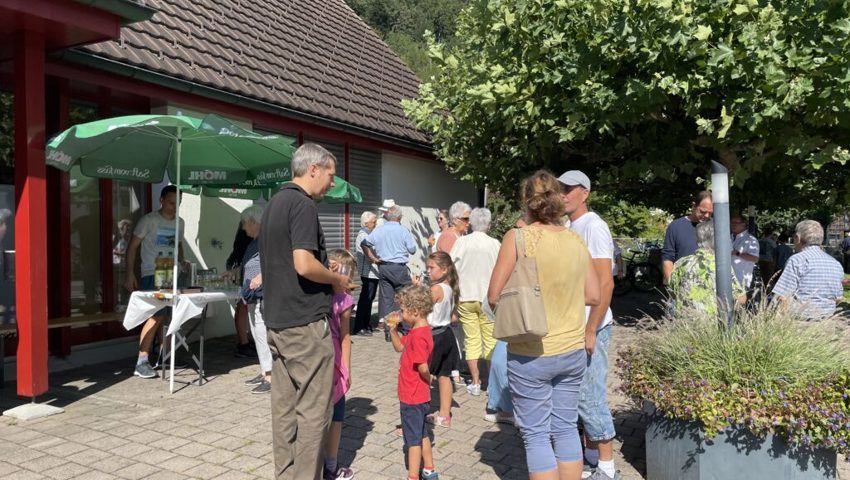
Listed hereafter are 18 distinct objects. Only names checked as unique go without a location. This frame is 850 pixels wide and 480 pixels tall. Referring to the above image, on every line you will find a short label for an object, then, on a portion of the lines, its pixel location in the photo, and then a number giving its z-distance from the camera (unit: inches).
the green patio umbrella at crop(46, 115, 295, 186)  200.5
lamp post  149.2
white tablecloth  218.4
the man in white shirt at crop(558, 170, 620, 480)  137.9
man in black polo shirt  126.3
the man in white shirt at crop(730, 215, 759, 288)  240.5
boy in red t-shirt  143.5
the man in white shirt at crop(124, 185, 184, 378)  259.0
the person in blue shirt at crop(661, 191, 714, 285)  230.2
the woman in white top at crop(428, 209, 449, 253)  353.7
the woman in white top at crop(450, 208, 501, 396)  219.5
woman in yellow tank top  119.5
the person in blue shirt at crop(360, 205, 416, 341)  332.5
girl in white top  189.3
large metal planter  129.2
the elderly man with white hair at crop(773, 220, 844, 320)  202.7
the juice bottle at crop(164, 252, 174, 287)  247.3
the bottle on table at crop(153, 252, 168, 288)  245.4
